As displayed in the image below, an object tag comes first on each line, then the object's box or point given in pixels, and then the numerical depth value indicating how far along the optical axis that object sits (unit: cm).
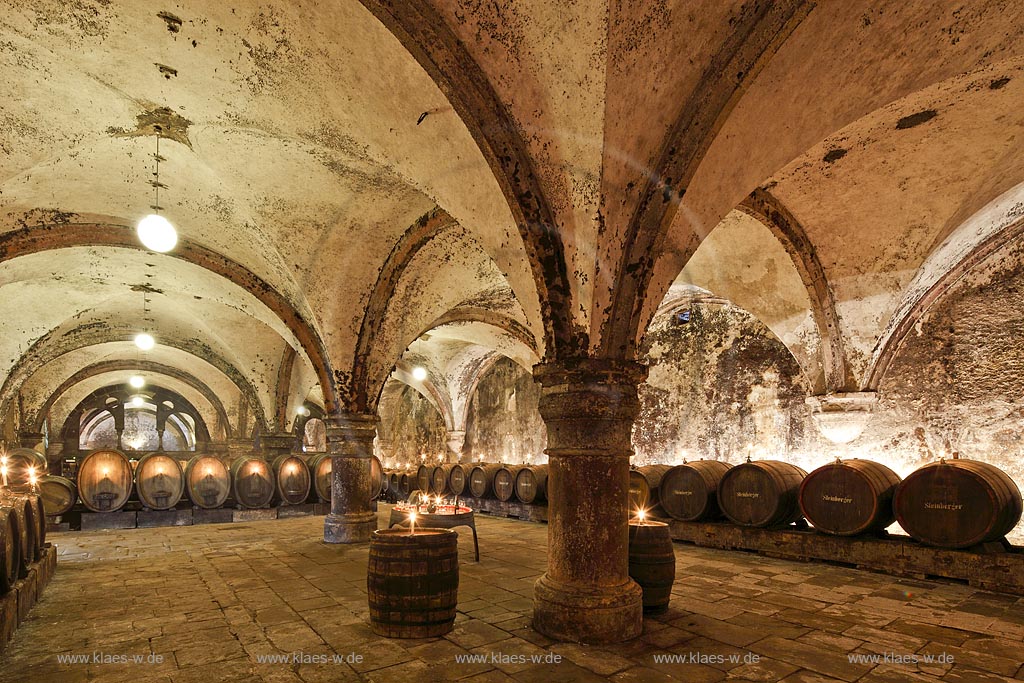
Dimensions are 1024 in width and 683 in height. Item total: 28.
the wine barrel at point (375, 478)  1155
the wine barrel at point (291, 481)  1114
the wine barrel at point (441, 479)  1248
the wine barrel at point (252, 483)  1066
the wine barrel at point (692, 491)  728
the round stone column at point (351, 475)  772
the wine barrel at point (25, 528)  413
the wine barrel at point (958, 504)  520
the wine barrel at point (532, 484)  999
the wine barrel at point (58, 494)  893
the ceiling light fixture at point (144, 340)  1063
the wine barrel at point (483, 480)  1106
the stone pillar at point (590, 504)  373
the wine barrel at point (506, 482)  1056
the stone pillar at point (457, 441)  1599
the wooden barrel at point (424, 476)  1323
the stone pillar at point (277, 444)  1288
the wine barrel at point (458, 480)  1190
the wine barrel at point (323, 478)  1158
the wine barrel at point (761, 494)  666
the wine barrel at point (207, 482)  1023
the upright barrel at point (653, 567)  421
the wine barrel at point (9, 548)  352
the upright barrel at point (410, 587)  370
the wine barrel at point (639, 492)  797
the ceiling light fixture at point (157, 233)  520
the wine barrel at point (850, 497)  598
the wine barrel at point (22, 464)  1030
